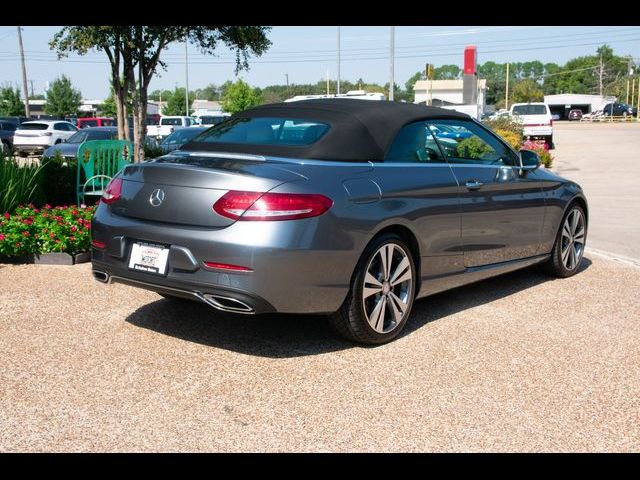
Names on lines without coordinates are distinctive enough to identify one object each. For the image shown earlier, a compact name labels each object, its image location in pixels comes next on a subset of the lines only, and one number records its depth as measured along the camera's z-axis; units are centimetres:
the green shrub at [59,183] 952
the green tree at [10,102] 7062
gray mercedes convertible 429
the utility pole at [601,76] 13312
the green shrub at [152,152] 1471
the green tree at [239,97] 7025
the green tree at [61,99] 7600
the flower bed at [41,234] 704
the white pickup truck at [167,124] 3743
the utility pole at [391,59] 2141
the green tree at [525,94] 10994
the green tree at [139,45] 1209
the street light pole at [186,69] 6694
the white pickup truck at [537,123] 2919
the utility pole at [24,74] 5551
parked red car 4299
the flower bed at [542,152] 1881
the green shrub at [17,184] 776
